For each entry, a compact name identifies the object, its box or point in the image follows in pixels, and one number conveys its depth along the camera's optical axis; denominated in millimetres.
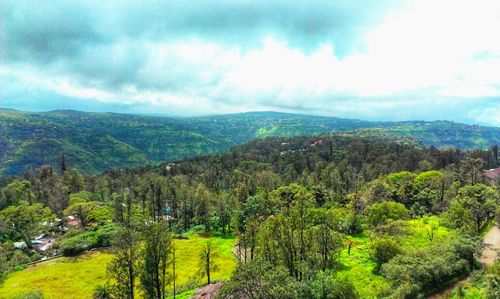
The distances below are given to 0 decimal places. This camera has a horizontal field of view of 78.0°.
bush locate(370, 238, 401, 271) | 52062
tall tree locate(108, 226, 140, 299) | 40156
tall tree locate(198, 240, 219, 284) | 51281
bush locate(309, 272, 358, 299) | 34031
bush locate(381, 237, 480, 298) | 40500
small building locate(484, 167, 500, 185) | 119675
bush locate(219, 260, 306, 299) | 28469
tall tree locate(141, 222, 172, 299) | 42688
